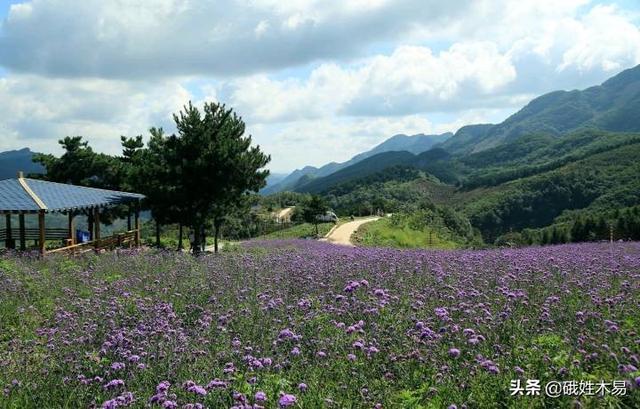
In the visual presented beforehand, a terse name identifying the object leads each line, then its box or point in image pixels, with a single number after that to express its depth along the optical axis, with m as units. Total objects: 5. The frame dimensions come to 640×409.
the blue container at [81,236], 26.50
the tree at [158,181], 22.64
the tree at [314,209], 46.44
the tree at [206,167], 21.98
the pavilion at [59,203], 18.56
